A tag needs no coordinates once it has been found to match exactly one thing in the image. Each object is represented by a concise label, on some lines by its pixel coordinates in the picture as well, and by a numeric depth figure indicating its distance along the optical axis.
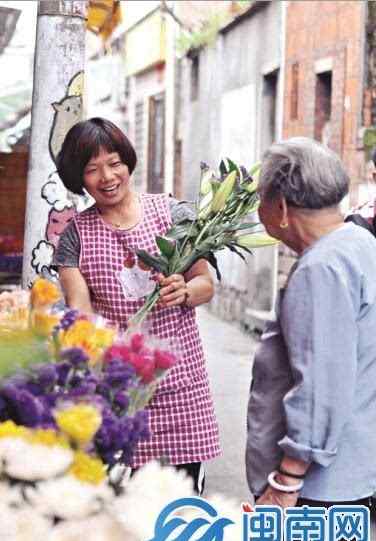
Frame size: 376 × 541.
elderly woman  2.79
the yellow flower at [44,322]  2.55
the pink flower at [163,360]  2.49
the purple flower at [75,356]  2.40
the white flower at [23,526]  2.17
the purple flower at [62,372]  2.37
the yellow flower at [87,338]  2.47
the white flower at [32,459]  2.17
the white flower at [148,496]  2.21
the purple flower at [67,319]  2.55
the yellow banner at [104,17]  9.12
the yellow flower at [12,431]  2.21
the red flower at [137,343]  2.49
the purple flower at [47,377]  2.34
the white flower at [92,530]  2.19
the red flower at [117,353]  2.45
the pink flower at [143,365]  2.44
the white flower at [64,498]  2.16
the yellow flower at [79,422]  2.21
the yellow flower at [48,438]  2.20
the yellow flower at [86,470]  2.21
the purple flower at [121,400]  2.39
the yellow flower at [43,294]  2.69
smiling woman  3.65
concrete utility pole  5.57
